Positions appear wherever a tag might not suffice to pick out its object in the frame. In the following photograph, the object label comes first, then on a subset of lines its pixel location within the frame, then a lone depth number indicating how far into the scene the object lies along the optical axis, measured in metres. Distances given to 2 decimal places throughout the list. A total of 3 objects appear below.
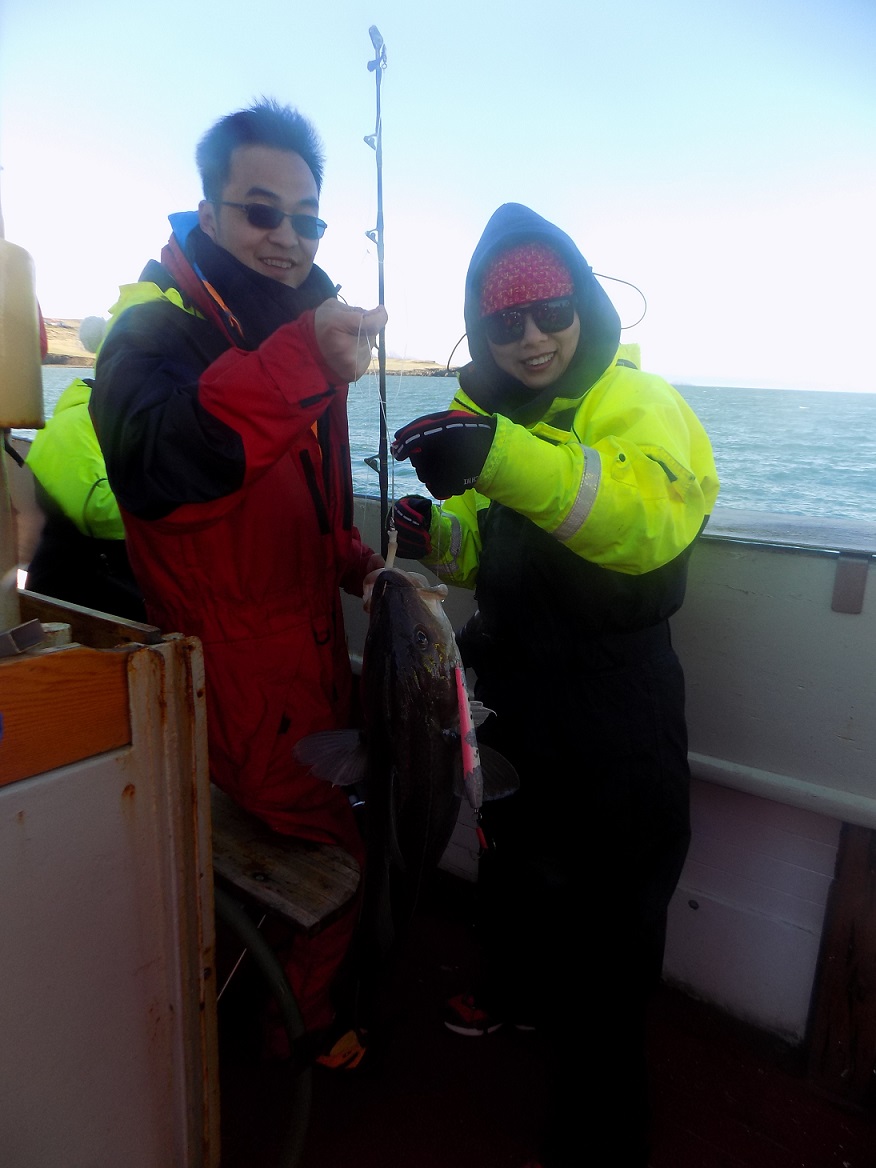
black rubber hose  2.08
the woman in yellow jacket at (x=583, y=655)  2.15
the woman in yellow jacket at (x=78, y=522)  3.38
